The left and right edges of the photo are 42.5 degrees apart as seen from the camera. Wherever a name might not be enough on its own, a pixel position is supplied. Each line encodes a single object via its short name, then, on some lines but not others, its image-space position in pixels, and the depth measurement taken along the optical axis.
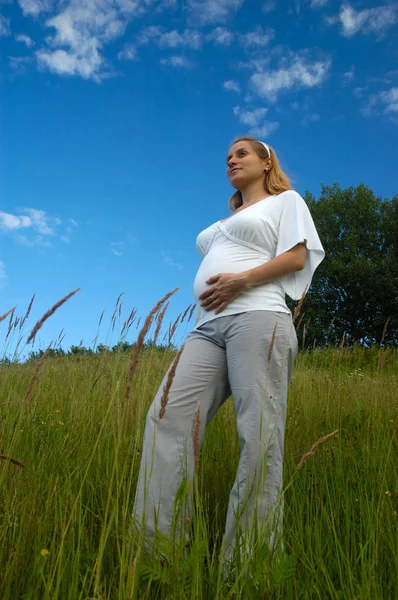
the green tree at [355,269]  21.77
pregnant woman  2.23
